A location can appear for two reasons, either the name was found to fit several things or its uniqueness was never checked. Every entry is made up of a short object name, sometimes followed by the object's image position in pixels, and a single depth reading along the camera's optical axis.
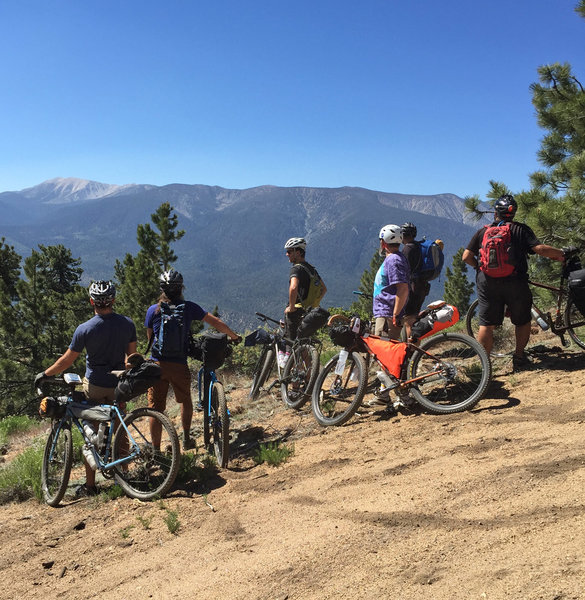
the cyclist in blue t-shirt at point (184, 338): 5.96
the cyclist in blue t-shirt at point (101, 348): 5.60
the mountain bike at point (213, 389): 5.92
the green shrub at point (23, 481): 6.21
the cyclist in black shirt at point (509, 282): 6.24
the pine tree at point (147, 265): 24.52
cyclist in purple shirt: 6.52
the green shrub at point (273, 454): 5.73
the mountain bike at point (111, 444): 5.30
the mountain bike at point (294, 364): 7.38
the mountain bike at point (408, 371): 5.79
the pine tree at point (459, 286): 65.75
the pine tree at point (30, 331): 24.29
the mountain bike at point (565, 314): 6.90
